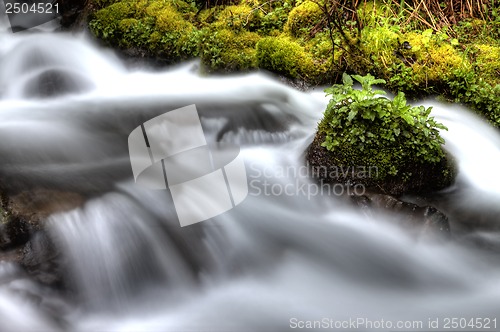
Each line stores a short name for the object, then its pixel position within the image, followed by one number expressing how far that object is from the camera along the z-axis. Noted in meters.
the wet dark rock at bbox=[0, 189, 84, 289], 3.29
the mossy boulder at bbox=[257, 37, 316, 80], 5.48
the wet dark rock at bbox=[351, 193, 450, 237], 3.85
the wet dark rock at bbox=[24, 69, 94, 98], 6.19
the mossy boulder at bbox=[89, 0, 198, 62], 6.35
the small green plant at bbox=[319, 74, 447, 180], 4.09
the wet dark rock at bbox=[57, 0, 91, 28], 7.47
